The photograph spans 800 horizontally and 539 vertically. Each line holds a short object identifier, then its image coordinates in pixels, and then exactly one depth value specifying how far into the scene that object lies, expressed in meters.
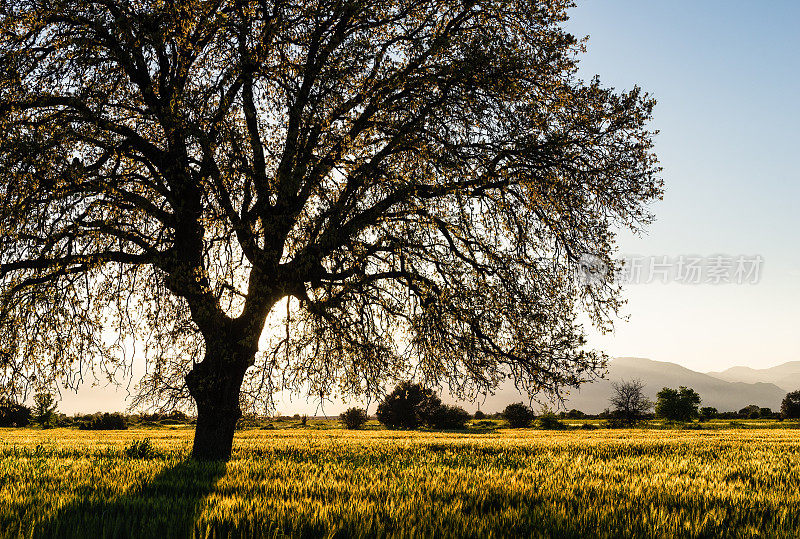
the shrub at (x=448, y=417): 56.97
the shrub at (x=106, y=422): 58.34
